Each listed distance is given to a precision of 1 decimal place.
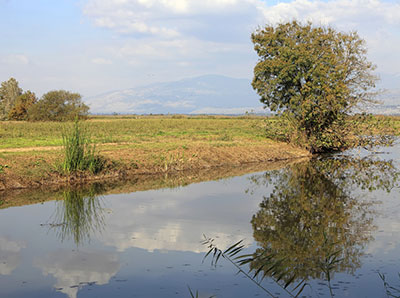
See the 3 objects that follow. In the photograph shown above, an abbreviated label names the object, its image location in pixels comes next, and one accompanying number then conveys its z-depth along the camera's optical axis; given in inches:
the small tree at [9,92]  3892.7
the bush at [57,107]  2672.2
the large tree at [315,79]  1173.7
